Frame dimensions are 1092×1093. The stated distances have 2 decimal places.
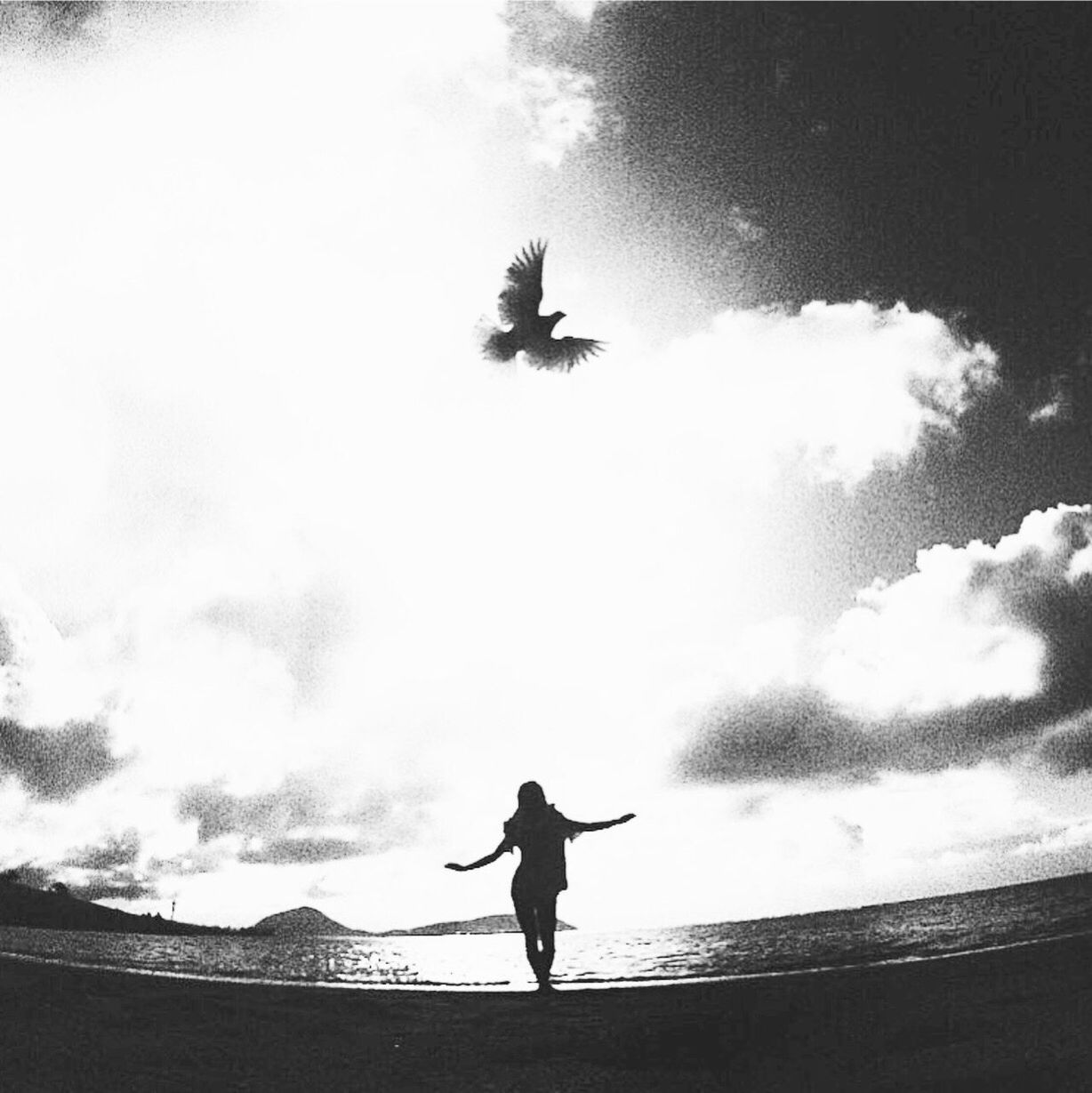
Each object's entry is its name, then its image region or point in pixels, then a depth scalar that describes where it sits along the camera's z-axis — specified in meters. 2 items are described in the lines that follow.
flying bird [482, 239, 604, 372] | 13.29
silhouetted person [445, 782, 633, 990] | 7.32
